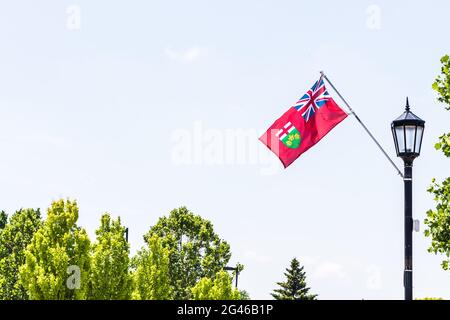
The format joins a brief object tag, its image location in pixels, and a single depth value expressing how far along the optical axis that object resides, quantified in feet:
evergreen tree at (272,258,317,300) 287.48
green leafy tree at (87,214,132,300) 126.41
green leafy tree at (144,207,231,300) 222.48
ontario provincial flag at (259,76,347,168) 54.90
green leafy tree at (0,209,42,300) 184.65
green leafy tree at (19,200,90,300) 109.70
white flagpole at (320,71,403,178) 45.71
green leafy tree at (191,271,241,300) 144.46
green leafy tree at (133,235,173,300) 151.33
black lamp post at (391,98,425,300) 43.88
